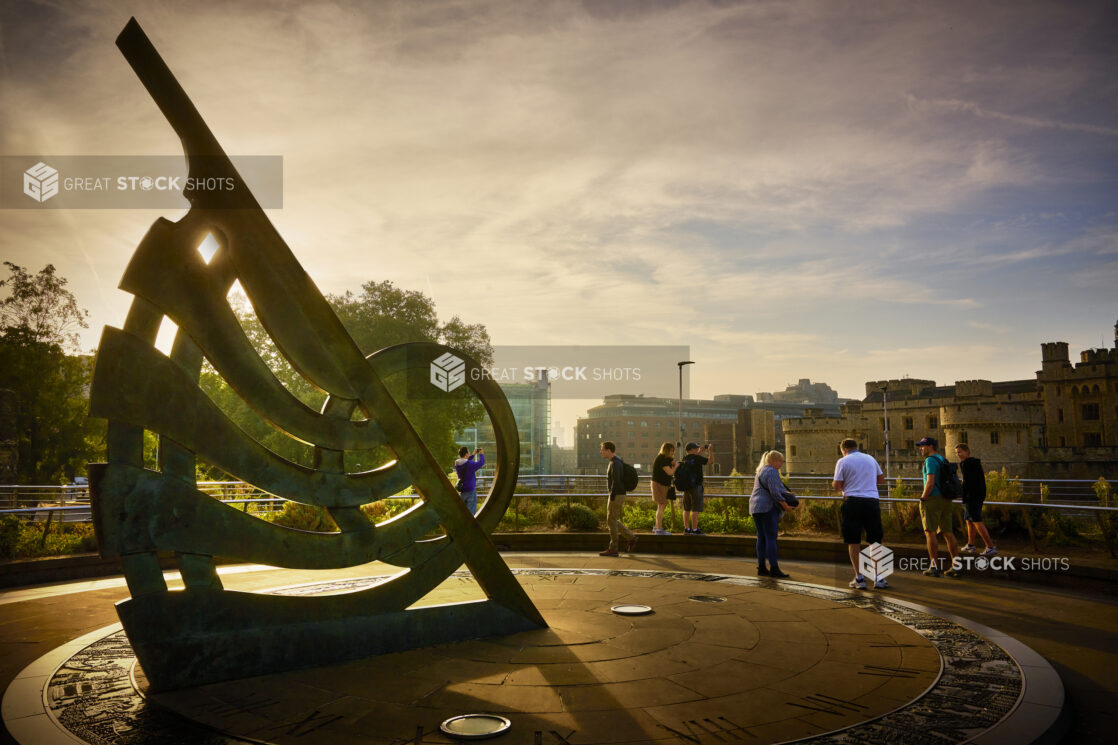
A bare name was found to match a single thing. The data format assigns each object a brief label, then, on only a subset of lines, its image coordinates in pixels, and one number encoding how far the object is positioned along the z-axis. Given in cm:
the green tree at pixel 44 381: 2770
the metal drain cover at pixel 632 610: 741
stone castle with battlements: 5681
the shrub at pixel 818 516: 1390
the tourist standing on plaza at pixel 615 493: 1173
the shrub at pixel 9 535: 1084
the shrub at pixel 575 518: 1459
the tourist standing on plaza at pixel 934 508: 958
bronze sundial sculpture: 506
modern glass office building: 9744
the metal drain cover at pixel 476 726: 420
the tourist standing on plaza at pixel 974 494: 1009
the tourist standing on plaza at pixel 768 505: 945
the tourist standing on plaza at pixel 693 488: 1298
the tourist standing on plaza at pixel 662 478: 1303
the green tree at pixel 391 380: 3027
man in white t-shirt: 882
